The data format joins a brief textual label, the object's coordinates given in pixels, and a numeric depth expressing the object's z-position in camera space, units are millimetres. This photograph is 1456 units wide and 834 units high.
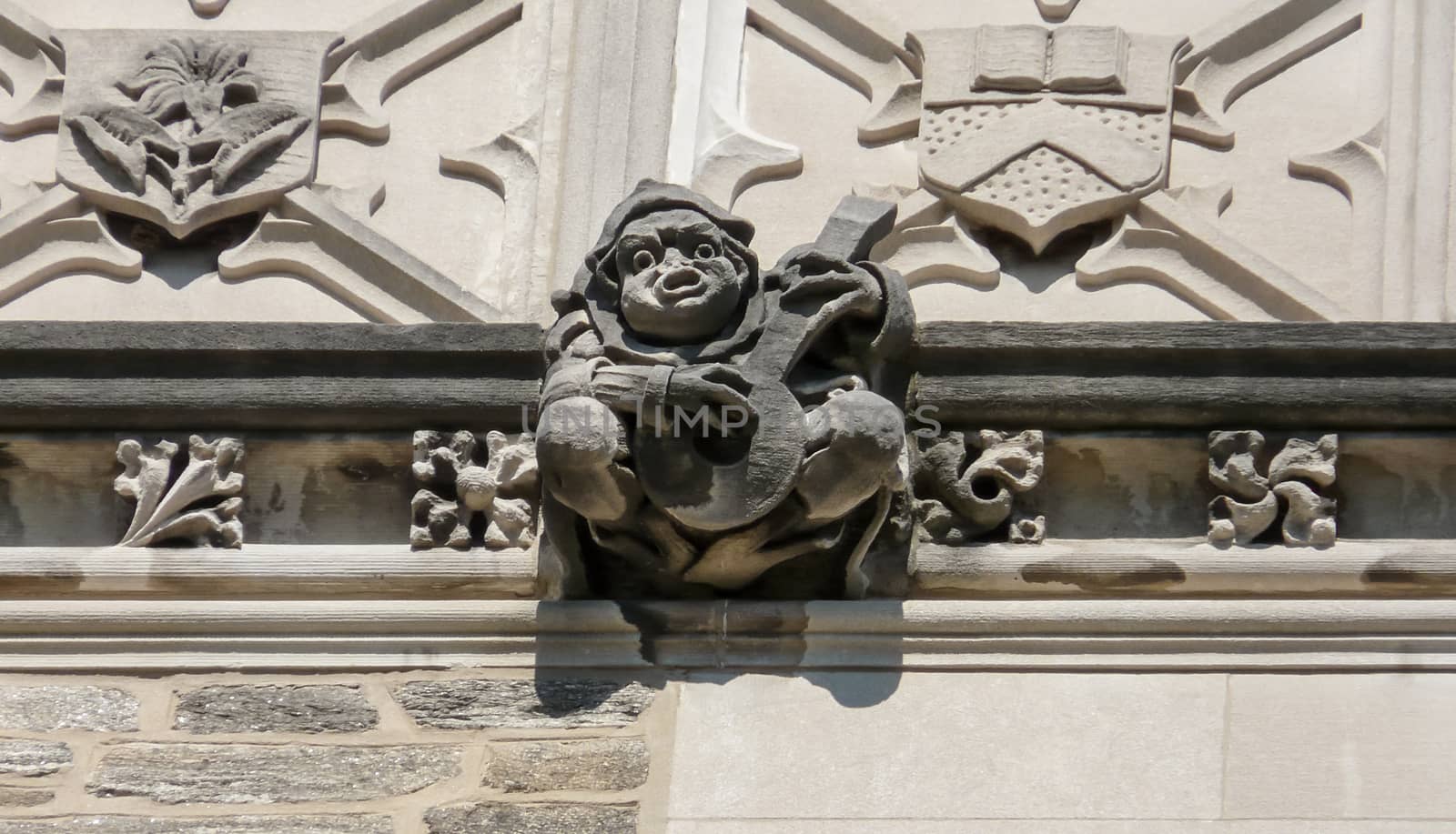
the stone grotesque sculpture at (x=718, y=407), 8166
